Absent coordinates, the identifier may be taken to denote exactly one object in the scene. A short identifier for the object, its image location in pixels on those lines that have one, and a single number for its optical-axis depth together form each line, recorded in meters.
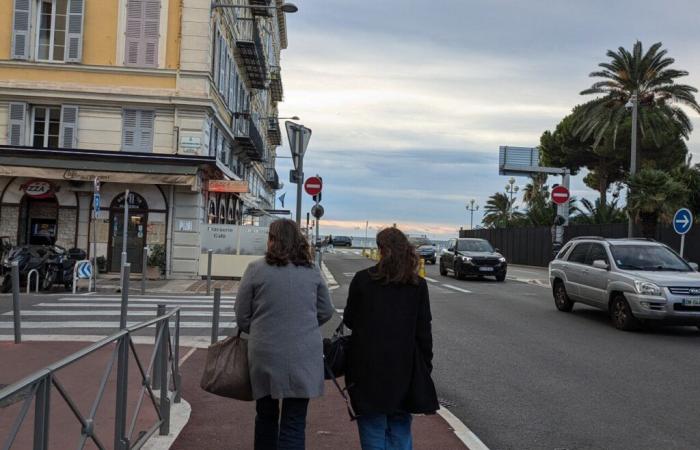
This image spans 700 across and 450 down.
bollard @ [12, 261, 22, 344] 9.41
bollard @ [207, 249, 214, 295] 17.81
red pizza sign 21.84
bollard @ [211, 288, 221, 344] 8.35
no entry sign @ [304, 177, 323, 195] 17.77
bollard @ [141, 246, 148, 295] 16.95
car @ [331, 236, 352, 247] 99.94
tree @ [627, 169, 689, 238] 28.95
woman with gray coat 3.84
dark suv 24.80
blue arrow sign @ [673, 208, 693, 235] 18.48
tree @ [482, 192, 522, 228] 98.12
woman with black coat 3.78
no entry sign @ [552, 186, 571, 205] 25.56
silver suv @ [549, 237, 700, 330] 11.36
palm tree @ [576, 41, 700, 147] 39.31
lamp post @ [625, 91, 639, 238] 30.68
